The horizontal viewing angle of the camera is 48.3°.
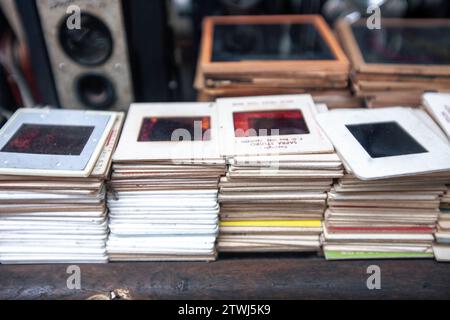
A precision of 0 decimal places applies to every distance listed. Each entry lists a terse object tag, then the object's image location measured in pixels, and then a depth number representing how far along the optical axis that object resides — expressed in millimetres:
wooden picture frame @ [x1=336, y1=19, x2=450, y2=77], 260
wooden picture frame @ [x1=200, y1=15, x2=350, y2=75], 261
